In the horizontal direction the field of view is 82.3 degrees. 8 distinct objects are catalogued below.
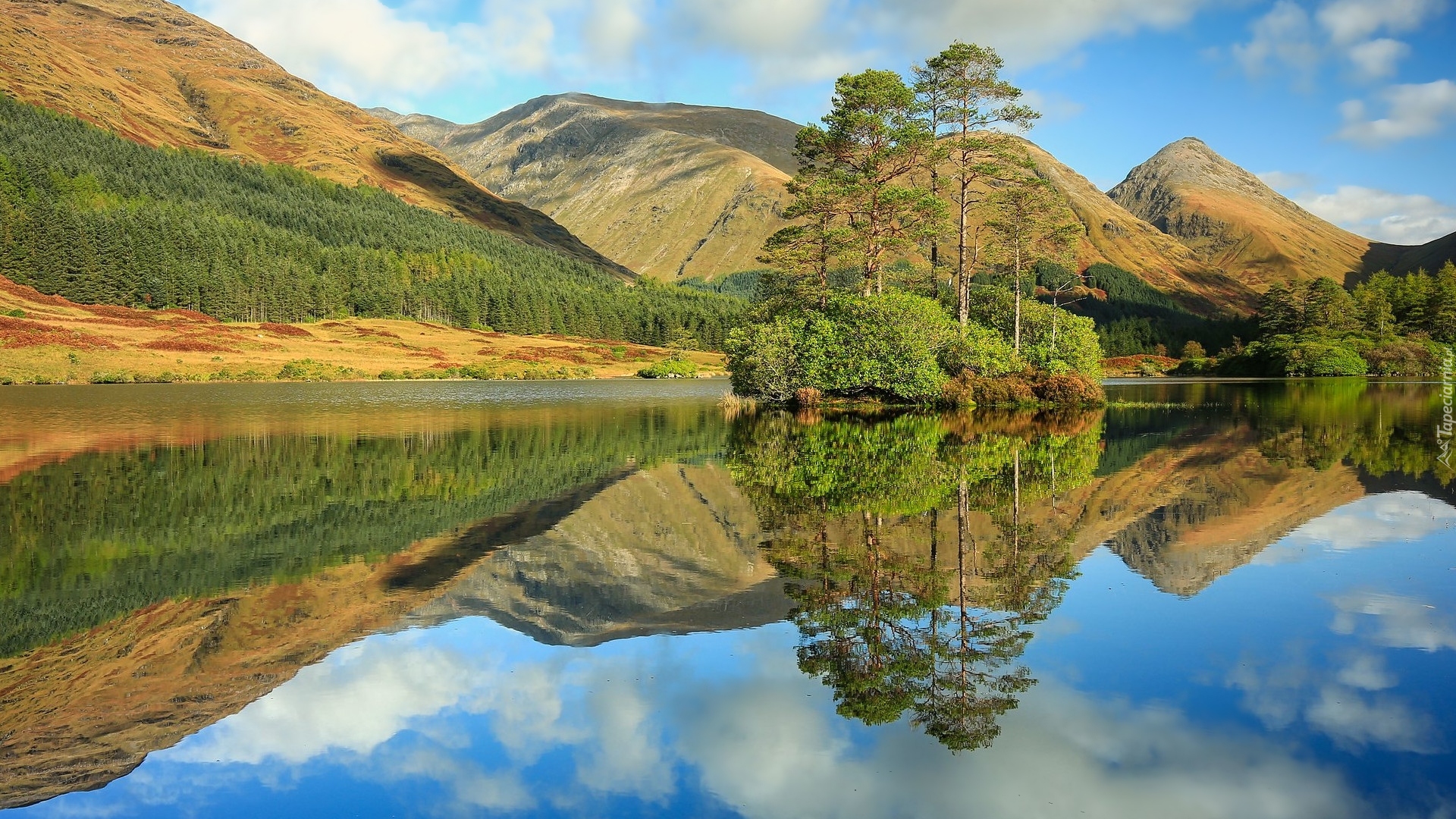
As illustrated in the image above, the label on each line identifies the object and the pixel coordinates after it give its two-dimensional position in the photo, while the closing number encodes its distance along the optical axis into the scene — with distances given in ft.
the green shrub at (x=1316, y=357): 336.29
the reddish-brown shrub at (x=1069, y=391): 171.12
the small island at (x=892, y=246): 157.07
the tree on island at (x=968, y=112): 157.58
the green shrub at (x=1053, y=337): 182.29
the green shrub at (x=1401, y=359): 333.62
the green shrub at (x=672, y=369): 409.28
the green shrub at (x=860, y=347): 156.15
